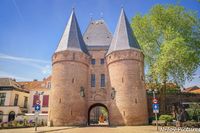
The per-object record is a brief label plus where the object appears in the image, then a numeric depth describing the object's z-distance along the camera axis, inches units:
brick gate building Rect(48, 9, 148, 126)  763.2
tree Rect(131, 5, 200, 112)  725.7
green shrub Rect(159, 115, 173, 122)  685.1
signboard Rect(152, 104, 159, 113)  526.5
